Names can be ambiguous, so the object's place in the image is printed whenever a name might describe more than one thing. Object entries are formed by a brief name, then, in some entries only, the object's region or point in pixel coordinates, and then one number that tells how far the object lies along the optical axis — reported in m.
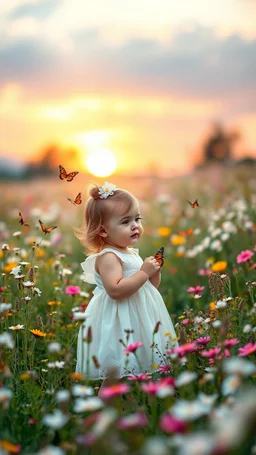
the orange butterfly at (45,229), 2.93
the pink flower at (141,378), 2.17
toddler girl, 2.84
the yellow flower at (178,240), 5.27
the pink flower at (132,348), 2.15
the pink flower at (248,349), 2.04
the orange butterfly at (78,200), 3.04
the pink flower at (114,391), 1.57
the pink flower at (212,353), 2.16
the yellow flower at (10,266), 3.93
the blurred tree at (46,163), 32.50
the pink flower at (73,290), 3.56
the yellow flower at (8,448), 1.62
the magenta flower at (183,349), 1.93
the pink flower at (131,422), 1.41
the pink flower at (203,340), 2.45
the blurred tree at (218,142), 27.42
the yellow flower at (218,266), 4.11
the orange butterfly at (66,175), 3.03
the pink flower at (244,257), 3.39
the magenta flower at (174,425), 1.33
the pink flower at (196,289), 3.23
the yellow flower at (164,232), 5.94
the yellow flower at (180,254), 5.04
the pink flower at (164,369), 2.57
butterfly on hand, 2.87
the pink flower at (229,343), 2.13
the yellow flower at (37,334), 2.77
